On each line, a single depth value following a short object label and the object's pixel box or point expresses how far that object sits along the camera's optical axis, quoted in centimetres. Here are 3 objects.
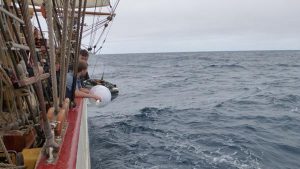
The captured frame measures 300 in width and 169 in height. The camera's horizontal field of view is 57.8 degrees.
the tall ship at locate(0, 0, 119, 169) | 183
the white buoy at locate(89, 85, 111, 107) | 460
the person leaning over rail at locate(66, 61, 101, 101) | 370
